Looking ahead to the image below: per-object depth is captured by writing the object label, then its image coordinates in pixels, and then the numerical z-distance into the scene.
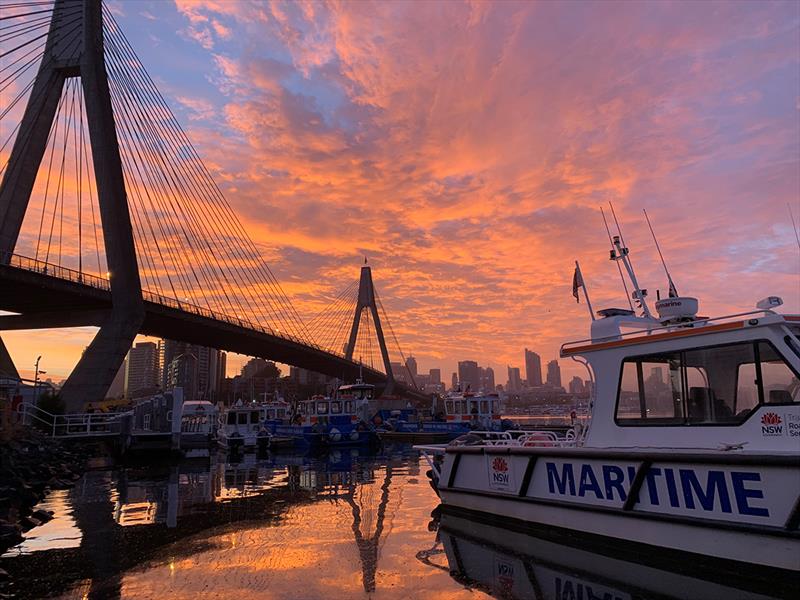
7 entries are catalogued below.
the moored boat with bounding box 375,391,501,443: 36.25
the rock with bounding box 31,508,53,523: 10.84
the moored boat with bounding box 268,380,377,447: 32.03
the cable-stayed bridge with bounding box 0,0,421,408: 30.53
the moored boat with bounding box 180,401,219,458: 27.86
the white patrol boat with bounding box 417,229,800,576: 6.85
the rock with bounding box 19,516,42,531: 10.13
